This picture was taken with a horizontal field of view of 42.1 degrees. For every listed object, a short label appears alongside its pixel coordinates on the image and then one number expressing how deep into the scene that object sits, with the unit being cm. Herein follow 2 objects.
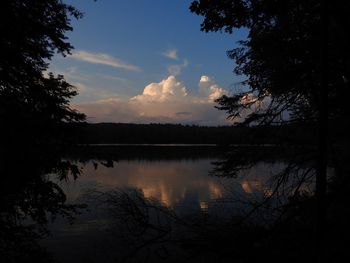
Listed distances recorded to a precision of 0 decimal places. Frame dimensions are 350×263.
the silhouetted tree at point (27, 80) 830
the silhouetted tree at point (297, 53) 649
